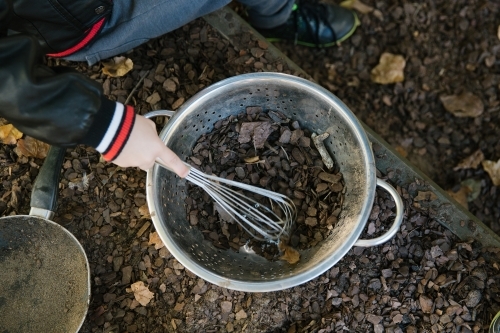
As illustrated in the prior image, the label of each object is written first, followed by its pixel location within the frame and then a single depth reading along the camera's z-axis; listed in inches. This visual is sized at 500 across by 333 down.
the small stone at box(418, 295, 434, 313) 47.8
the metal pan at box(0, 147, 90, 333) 45.5
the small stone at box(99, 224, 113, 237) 49.1
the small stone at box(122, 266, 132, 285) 48.2
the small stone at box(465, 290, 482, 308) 47.9
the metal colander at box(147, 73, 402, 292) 40.9
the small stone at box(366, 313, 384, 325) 47.5
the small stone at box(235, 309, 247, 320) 47.4
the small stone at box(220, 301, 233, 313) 47.4
